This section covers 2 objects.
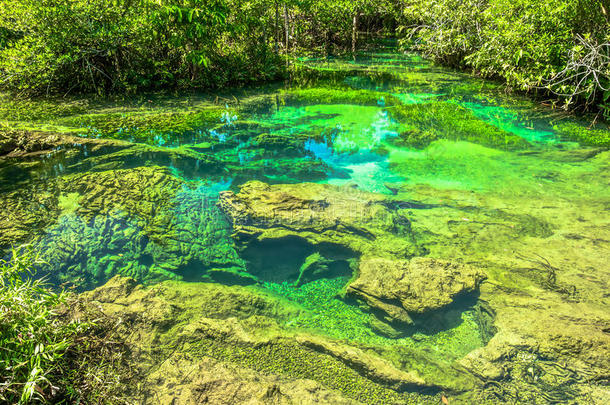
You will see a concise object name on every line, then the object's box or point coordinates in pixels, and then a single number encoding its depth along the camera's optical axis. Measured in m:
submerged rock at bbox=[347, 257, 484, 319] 2.65
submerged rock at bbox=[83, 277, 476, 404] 1.83
